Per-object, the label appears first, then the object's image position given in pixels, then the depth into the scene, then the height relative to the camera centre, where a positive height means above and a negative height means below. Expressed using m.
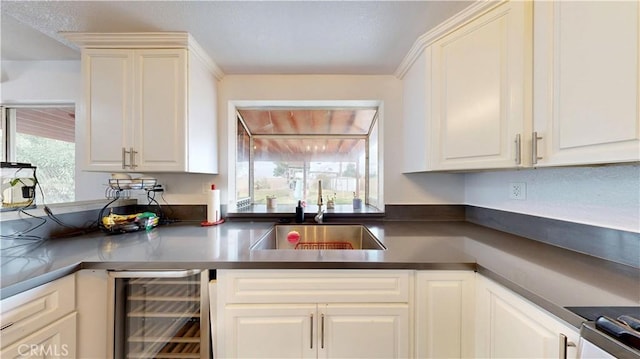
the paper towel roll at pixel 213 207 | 1.71 -0.23
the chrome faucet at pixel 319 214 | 1.77 -0.29
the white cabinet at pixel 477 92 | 1.04 +0.47
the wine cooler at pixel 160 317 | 1.00 -0.65
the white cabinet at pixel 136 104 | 1.42 +0.47
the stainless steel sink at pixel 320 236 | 1.70 -0.45
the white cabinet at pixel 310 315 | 0.99 -0.61
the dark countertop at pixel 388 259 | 0.72 -0.36
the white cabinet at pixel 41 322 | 0.74 -0.53
